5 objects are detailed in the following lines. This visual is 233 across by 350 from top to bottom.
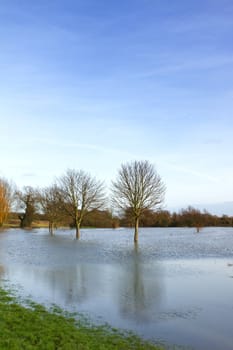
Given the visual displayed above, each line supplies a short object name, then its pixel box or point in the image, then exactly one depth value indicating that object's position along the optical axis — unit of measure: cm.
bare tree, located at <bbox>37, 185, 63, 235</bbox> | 5806
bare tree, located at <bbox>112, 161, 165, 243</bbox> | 3997
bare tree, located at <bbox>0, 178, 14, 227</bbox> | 7188
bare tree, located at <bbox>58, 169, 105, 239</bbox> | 4962
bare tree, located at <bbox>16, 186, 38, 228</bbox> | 8481
